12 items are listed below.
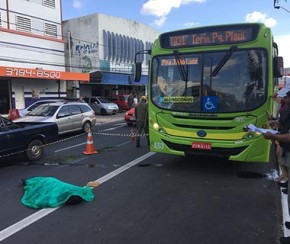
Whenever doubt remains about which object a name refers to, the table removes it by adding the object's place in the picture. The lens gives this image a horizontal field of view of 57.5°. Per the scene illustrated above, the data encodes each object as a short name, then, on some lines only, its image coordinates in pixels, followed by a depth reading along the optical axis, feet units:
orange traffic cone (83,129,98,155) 26.74
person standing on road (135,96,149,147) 29.30
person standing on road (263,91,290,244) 11.22
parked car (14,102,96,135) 36.03
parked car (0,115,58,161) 22.28
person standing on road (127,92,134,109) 61.99
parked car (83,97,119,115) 73.17
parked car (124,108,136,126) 46.15
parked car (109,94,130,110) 83.26
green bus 17.82
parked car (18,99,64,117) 48.11
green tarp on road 14.51
